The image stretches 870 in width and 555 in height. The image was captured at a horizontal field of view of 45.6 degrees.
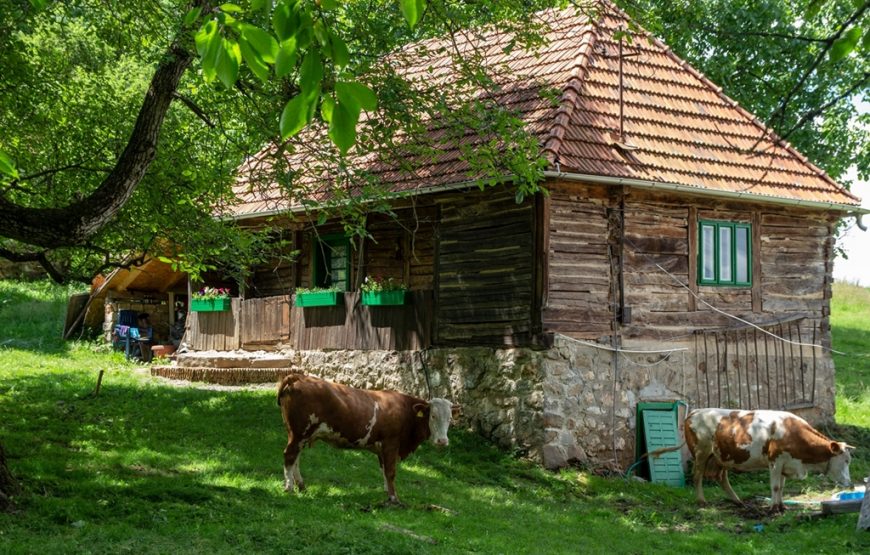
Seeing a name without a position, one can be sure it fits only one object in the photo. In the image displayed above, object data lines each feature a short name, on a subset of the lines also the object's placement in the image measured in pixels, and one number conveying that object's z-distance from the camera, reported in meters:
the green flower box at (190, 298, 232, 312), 20.67
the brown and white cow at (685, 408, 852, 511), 13.13
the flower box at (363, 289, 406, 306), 16.81
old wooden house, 14.95
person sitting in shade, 23.70
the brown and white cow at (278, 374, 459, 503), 10.93
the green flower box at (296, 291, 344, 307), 18.06
